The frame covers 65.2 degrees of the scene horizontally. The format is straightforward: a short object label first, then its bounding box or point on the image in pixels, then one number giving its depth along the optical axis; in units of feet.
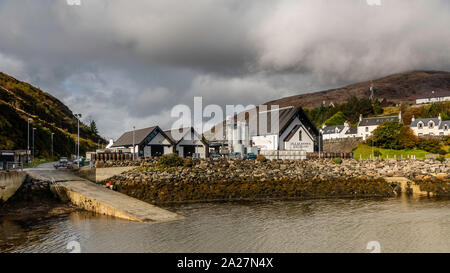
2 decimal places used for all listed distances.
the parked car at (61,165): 132.36
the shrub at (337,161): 145.38
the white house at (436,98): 456.45
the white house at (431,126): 288.98
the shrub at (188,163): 121.90
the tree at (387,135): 211.61
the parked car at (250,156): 150.48
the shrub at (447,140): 214.48
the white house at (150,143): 159.02
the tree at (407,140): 206.49
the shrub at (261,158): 137.59
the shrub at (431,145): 197.93
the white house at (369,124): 313.94
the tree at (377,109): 397.80
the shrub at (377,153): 189.26
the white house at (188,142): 169.99
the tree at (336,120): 380.78
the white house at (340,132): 330.32
